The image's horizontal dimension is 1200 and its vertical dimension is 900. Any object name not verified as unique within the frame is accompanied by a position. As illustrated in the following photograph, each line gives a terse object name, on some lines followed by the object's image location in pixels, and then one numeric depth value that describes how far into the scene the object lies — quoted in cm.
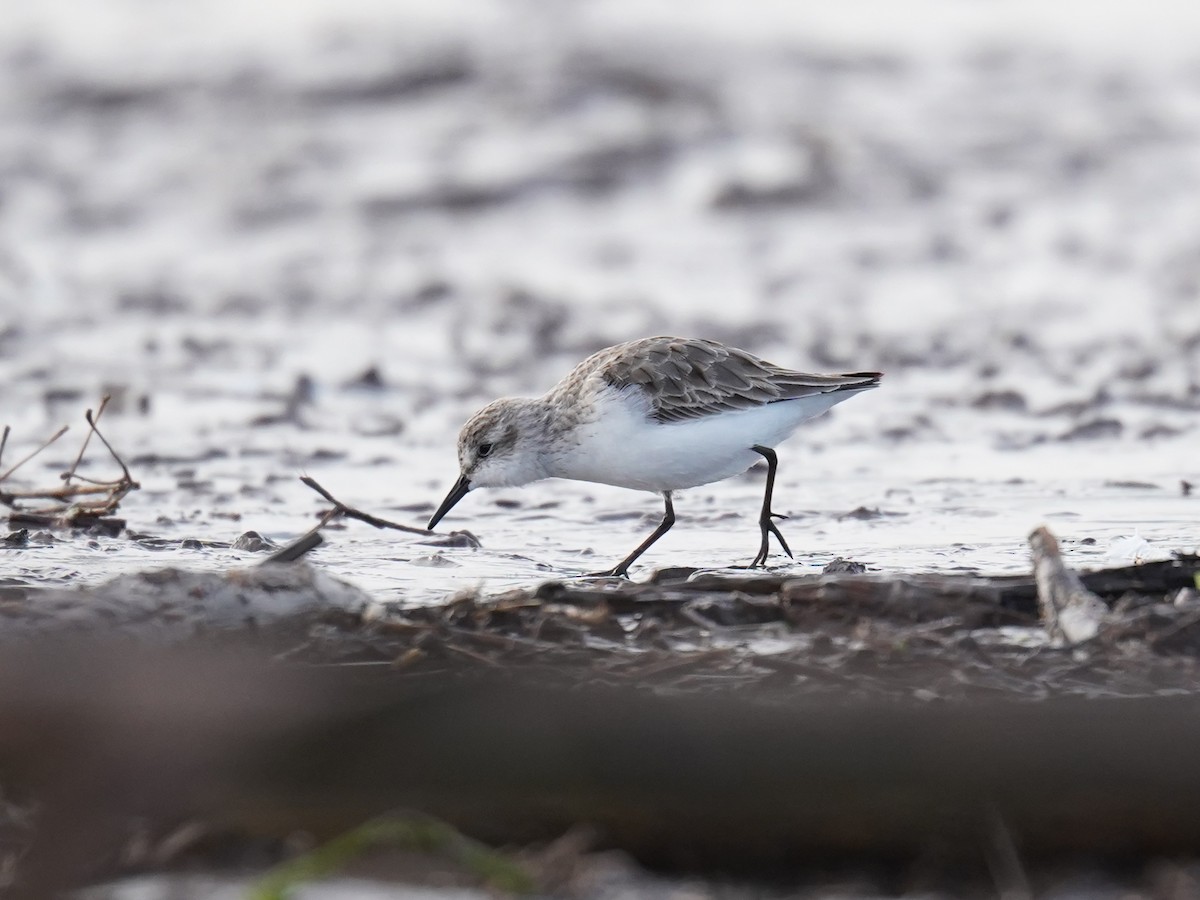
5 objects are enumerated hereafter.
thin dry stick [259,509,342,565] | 820
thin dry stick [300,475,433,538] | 827
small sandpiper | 1065
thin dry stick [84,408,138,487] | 1045
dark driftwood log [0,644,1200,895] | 465
